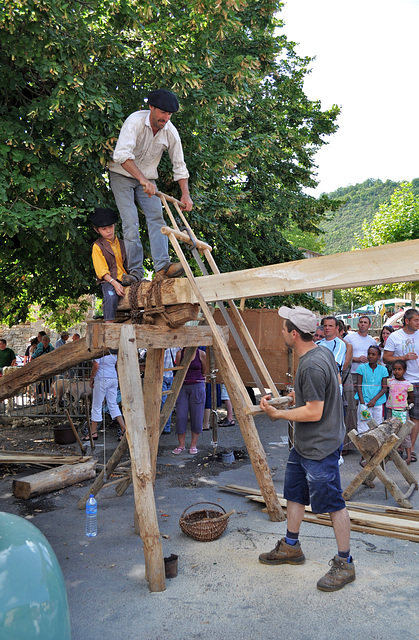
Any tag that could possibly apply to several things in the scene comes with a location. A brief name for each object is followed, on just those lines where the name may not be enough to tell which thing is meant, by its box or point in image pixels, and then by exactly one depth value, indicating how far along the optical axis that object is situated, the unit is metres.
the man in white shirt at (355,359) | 7.81
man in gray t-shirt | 3.68
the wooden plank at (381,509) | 5.07
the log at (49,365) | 4.98
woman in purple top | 8.04
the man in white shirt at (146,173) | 4.72
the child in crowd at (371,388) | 7.34
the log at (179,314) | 4.65
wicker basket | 4.61
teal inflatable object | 1.91
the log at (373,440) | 5.23
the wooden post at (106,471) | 5.58
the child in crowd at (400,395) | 7.03
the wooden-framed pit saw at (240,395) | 4.48
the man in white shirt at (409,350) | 7.04
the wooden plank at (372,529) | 4.60
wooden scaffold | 3.27
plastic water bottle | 4.81
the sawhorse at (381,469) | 5.21
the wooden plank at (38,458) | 7.04
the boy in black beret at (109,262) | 5.10
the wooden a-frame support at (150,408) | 3.97
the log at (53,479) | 6.14
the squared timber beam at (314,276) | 3.00
